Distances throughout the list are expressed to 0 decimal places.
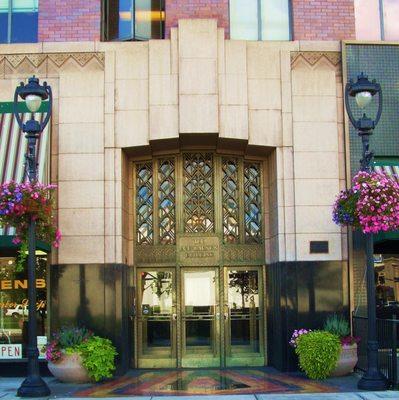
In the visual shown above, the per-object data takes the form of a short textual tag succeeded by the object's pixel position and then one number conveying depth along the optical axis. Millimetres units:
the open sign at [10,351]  14219
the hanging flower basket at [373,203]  11711
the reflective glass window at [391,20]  15414
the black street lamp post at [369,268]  11719
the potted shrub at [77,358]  12953
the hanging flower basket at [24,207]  11766
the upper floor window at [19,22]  15289
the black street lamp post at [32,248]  11656
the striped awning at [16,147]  13797
